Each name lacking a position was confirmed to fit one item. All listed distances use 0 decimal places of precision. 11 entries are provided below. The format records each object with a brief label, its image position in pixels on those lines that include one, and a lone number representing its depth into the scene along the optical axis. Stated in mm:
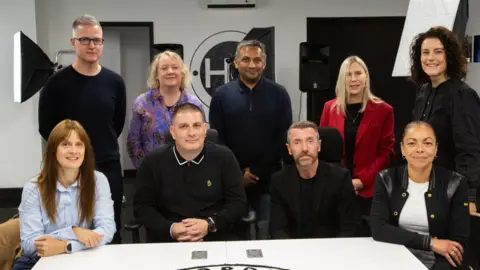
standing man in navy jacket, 3143
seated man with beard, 2615
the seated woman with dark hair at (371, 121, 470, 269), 2182
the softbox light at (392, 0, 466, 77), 3008
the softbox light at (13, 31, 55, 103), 5332
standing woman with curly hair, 2328
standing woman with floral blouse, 3039
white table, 1879
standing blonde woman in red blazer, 3033
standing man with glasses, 2785
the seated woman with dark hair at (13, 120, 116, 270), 2176
